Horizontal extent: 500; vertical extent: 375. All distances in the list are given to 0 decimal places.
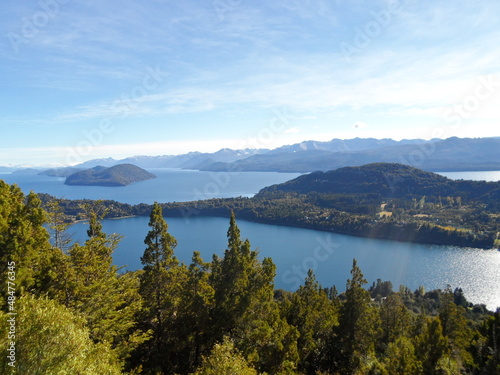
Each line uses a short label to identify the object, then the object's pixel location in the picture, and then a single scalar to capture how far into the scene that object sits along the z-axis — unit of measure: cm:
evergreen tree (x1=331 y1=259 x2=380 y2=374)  2069
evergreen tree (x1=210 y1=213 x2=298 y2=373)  1515
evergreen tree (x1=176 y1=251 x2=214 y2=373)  1572
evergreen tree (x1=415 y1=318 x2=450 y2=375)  1559
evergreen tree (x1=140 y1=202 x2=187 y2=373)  1650
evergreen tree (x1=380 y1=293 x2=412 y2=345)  2790
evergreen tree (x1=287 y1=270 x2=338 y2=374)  2003
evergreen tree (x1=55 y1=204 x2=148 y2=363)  1192
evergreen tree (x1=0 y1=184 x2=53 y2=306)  1104
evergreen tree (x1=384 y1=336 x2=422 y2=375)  1437
